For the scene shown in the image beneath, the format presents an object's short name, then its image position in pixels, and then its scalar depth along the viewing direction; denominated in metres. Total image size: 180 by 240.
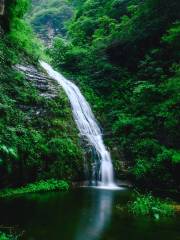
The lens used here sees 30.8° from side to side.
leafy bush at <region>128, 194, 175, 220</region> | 7.99
